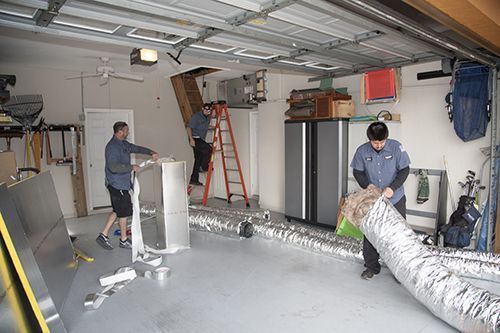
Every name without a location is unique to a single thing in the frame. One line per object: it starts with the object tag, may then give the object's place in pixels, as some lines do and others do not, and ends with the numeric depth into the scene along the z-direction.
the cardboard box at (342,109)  5.05
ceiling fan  5.51
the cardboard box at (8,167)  3.43
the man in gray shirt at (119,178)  4.13
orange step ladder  6.62
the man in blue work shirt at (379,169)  3.09
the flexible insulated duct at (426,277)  2.25
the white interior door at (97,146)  6.58
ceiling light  4.09
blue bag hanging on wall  3.95
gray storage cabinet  5.12
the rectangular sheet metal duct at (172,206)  4.16
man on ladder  6.47
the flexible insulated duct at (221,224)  4.54
